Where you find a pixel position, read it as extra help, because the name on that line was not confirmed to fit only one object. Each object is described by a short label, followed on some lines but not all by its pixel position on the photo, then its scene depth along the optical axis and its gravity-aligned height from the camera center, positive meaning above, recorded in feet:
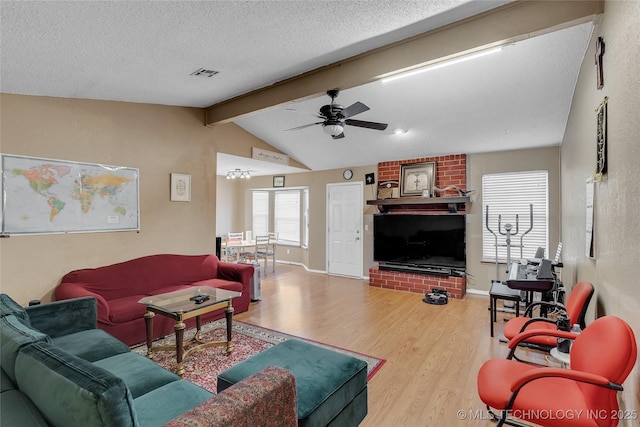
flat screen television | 17.40 -1.75
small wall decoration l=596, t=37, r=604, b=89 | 6.36 +3.13
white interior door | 21.49 -1.27
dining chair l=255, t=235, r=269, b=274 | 22.40 -2.30
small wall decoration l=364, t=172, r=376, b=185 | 20.51 +2.16
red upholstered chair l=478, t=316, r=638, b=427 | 4.30 -2.82
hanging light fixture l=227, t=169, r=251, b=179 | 22.82 +2.72
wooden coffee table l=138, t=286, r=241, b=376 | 8.66 -2.87
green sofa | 3.44 -2.39
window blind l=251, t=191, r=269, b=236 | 28.09 -0.22
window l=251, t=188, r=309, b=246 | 25.76 -0.28
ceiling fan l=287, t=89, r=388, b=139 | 9.95 +3.10
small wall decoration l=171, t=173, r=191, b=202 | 14.11 +1.06
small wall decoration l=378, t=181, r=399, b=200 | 19.42 +1.34
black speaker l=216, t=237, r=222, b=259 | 17.20 -2.00
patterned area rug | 8.73 -4.56
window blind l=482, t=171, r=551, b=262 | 15.75 +0.11
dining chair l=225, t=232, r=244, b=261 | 21.75 -2.43
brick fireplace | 16.89 +0.00
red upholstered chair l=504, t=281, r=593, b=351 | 6.98 -2.51
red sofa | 10.18 -2.95
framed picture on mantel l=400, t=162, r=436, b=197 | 18.15 +1.94
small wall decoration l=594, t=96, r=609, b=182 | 6.00 +1.42
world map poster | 9.86 +0.48
